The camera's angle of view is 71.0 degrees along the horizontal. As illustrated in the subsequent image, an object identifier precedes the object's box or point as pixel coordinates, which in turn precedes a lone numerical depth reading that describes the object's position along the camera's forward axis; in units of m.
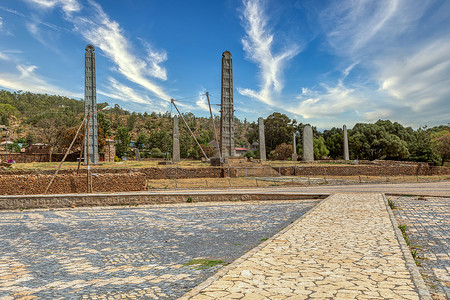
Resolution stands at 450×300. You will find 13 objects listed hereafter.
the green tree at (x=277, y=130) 72.12
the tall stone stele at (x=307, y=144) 40.06
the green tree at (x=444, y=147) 49.44
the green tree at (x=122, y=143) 64.23
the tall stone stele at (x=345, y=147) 48.28
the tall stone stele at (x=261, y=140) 42.22
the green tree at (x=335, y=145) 62.34
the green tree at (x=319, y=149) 57.34
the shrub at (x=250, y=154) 62.90
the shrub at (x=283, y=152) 56.03
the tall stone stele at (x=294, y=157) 45.75
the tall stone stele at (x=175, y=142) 39.66
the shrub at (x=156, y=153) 65.73
